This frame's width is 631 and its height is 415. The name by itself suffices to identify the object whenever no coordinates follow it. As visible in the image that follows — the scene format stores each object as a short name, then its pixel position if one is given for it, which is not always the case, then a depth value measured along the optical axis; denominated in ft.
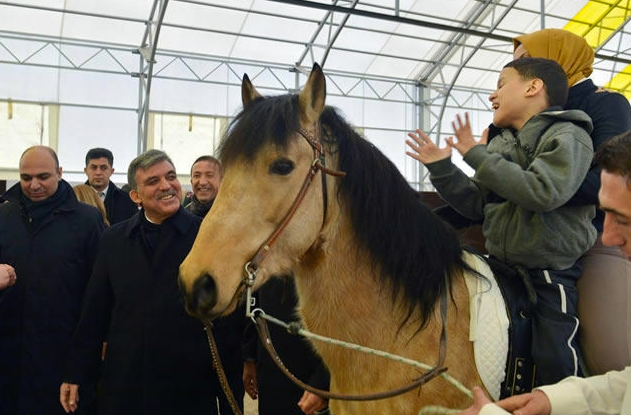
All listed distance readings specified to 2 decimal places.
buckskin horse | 5.04
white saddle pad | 5.43
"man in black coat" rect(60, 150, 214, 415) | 8.18
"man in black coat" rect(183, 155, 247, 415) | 8.66
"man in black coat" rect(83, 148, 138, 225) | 16.55
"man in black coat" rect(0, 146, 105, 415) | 9.89
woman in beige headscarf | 5.64
